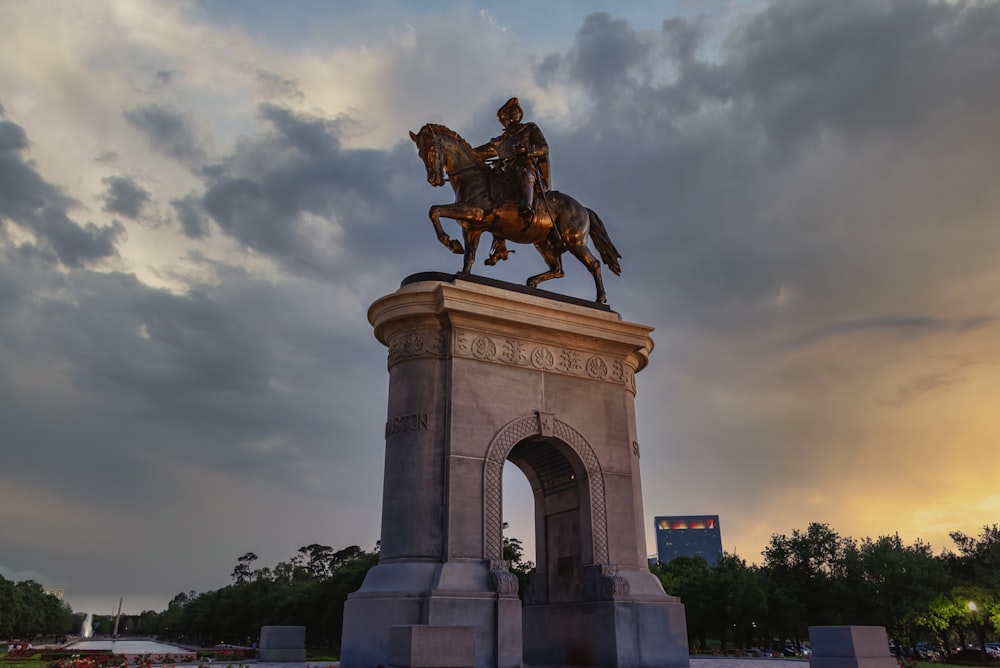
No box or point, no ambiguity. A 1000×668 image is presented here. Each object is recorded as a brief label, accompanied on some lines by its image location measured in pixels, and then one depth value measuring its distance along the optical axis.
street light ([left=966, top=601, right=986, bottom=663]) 48.22
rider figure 19.03
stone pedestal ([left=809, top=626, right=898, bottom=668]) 14.12
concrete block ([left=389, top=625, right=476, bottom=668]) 11.50
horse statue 18.64
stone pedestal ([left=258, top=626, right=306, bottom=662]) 21.16
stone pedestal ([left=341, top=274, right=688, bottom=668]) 14.77
